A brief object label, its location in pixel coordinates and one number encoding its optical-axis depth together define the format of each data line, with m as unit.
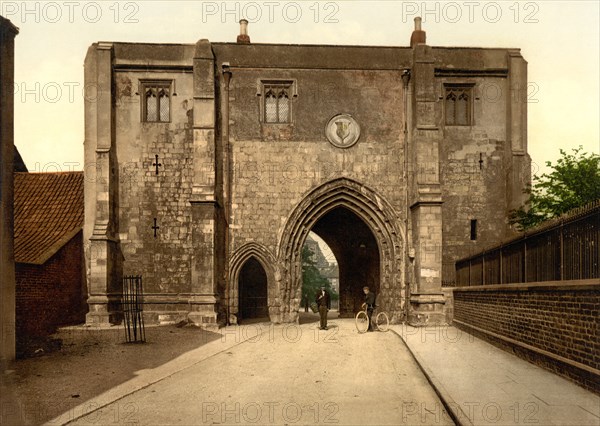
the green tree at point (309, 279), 43.03
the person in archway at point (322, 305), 18.45
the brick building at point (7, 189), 11.16
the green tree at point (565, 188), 18.19
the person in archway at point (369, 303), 17.47
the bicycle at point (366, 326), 17.55
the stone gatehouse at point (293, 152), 19.75
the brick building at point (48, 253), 15.41
